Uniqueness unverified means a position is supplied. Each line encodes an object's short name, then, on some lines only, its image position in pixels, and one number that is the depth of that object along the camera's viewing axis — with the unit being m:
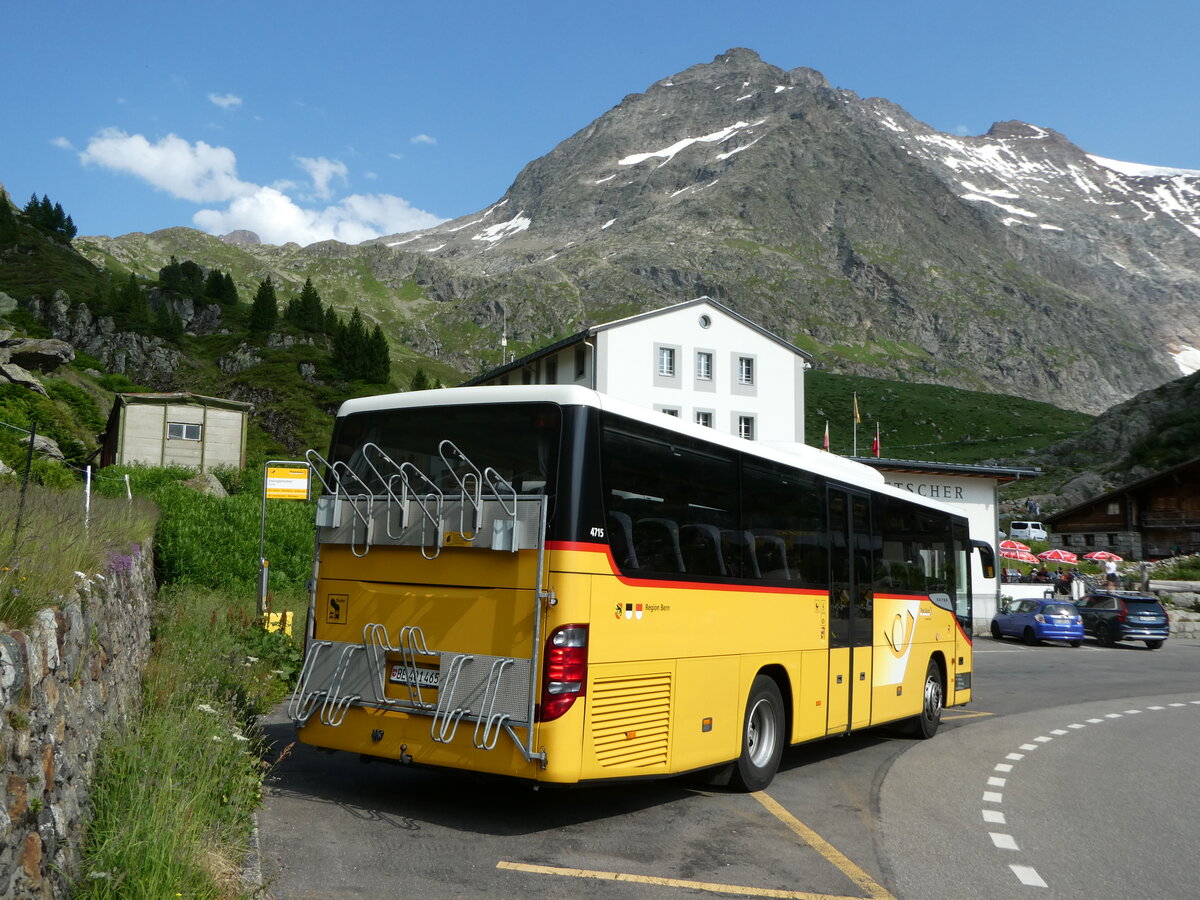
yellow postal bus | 6.77
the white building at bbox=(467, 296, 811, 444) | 59.78
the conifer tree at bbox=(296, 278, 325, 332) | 102.25
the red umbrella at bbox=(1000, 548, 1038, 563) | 43.41
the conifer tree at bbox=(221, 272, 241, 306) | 114.60
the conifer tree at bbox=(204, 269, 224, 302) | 115.25
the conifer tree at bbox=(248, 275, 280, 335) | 91.25
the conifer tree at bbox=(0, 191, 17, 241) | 110.75
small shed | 38.31
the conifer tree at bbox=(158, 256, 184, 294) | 108.19
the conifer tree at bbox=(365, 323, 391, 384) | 86.12
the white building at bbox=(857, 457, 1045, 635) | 40.44
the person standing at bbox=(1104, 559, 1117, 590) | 44.94
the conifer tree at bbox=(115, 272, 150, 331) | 88.00
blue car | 31.08
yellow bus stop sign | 15.70
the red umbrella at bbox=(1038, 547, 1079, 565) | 48.97
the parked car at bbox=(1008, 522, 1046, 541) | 71.19
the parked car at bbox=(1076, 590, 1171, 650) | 30.89
